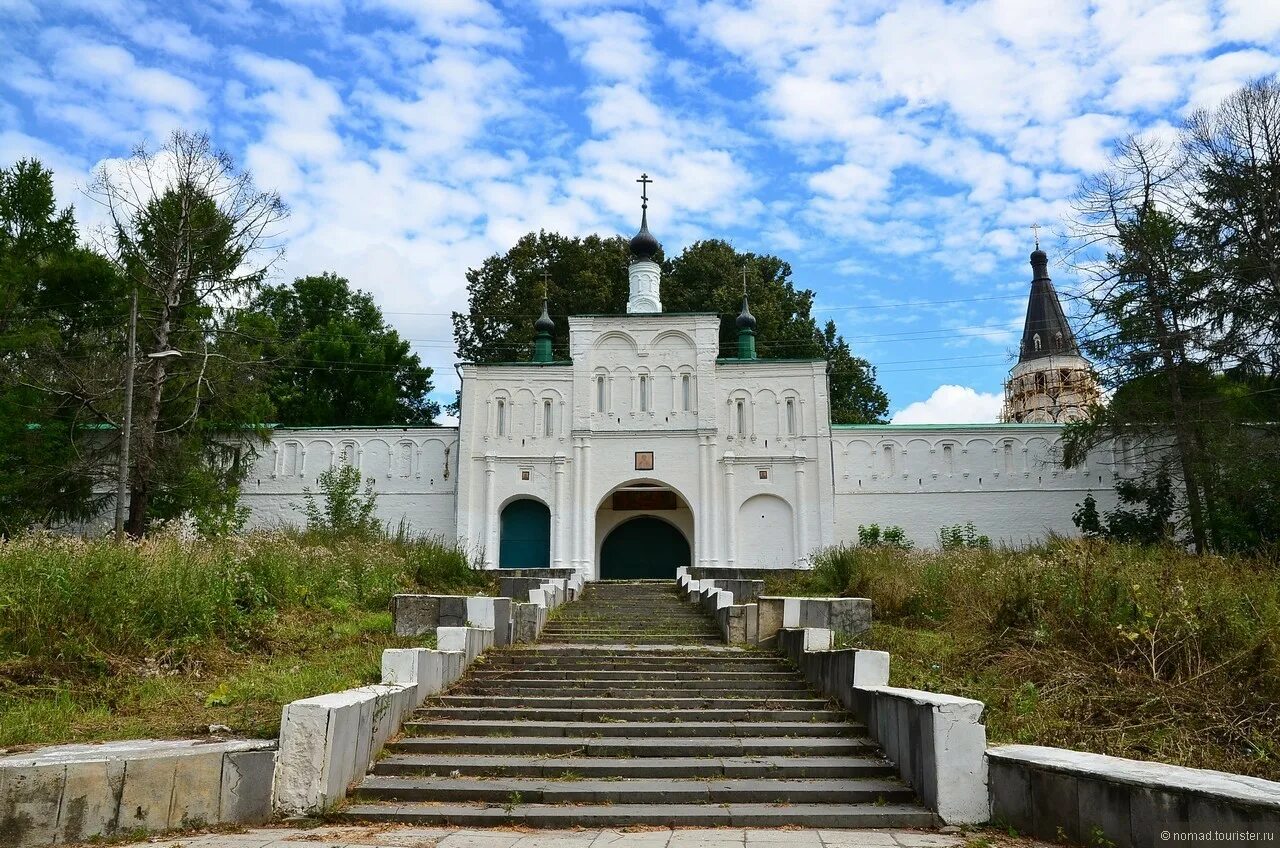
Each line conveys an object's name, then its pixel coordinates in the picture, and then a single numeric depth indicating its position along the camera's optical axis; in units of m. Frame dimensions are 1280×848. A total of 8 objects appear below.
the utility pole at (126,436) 17.31
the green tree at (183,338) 23.03
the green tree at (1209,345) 20.06
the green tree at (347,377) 35.22
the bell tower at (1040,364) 40.13
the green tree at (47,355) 22.98
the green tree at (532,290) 36.50
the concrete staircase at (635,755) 6.21
